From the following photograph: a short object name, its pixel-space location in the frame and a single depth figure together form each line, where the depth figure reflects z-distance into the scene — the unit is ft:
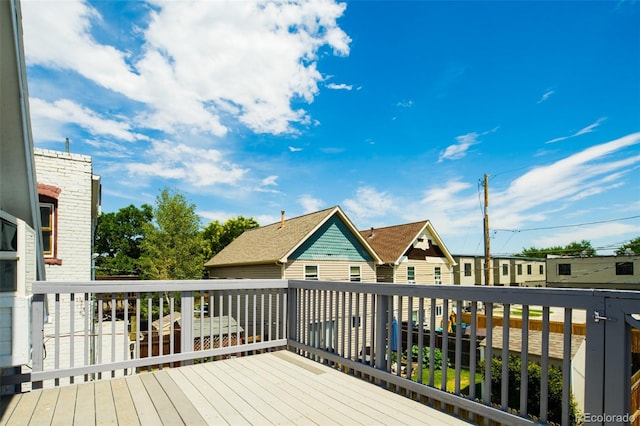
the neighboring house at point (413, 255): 57.82
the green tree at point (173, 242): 60.34
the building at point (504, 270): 83.76
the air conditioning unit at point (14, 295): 8.51
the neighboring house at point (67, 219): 24.57
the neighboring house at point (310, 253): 45.27
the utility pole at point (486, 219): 48.26
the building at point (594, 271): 87.35
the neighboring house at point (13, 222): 8.34
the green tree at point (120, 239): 107.65
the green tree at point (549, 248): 179.70
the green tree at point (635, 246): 144.69
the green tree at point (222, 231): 111.65
